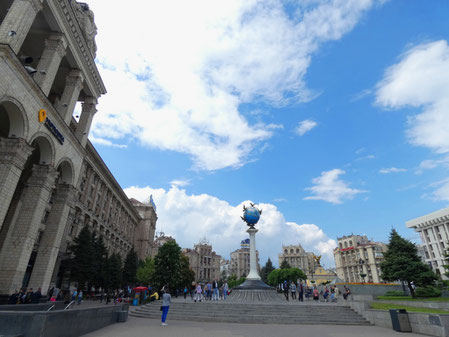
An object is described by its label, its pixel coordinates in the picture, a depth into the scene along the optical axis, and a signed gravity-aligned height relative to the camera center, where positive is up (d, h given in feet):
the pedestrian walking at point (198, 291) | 65.54 -2.00
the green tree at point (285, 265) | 317.01 +22.37
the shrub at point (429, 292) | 100.99 -1.70
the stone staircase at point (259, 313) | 50.37 -5.67
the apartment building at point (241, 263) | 453.58 +35.58
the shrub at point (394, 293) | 110.63 -2.56
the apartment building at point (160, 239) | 317.71 +54.48
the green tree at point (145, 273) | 150.71 +4.86
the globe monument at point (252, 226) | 100.74 +22.35
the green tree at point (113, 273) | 120.78 +3.86
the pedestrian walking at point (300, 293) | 82.17 -2.37
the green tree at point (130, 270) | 155.02 +6.76
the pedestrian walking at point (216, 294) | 80.07 -3.08
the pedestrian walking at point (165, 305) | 42.37 -3.44
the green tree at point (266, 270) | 312.29 +16.15
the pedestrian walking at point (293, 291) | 102.21 -2.31
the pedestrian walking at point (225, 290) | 88.78 -2.11
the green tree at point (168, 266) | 119.44 +7.23
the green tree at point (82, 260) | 99.04 +7.54
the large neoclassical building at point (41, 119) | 46.65 +31.58
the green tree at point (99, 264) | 109.40 +7.02
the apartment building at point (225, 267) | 462.84 +31.02
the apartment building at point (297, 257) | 415.95 +42.48
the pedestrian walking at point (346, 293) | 79.66 -2.10
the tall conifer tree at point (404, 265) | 99.50 +7.98
